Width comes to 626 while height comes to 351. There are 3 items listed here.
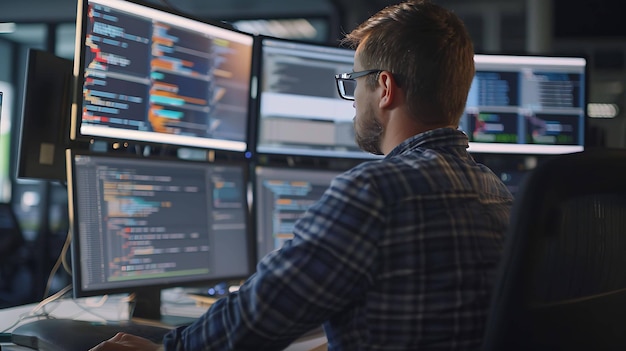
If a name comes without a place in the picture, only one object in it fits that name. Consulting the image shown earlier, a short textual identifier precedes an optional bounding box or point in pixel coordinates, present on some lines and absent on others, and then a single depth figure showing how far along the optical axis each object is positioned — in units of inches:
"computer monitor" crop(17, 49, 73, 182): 60.6
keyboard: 45.2
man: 32.2
